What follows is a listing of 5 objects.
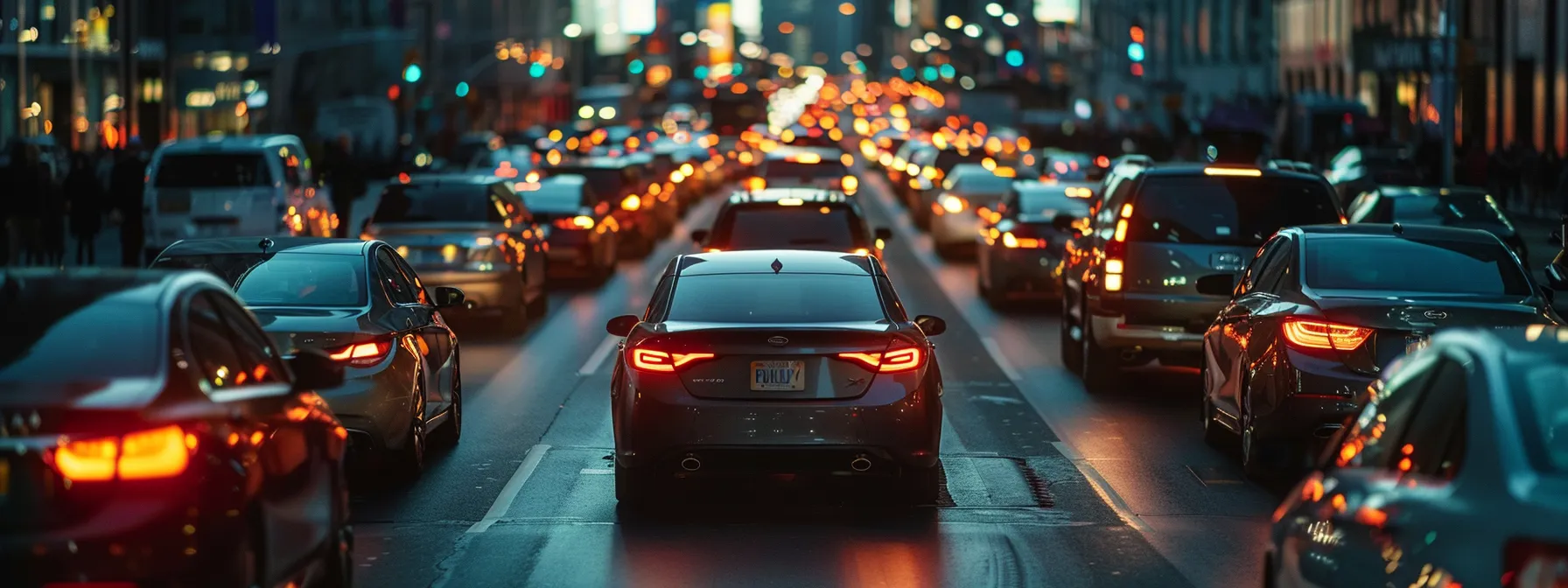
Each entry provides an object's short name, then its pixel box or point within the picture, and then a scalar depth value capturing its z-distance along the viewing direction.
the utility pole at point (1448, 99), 45.22
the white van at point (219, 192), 27.25
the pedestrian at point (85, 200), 31.33
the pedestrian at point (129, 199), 29.97
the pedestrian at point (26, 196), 29.03
